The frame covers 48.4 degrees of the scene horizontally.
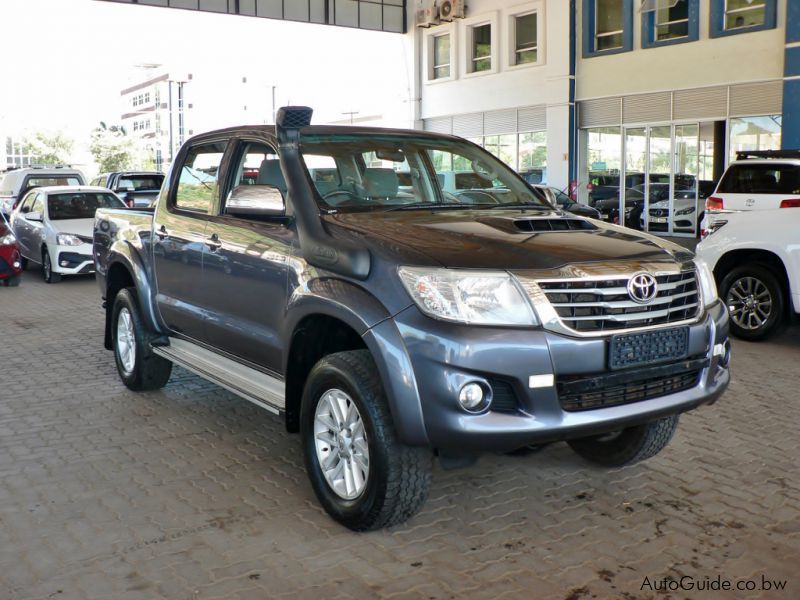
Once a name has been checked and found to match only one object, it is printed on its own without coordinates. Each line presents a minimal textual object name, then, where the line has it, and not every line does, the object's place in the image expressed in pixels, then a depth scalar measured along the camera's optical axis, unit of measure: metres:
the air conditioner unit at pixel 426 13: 30.52
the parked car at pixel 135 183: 21.02
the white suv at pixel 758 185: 12.74
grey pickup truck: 3.69
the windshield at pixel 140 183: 21.86
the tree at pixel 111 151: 90.56
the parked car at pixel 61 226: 14.73
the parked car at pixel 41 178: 19.91
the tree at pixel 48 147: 95.81
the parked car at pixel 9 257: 13.77
